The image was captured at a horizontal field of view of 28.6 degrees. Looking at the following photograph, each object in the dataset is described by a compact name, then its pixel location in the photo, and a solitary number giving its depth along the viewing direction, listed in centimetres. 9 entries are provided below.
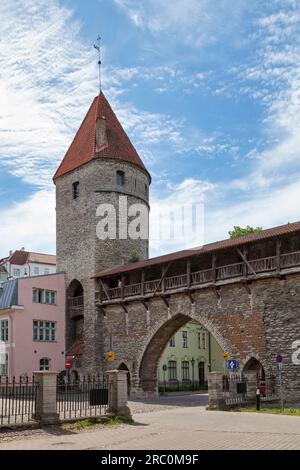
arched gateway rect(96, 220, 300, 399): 2388
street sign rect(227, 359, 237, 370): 2272
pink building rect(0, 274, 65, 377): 3250
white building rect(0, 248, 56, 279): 6838
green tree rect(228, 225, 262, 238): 4100
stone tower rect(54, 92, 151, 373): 3397
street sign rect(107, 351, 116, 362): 3213
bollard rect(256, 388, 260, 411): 1873
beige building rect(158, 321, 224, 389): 4194
